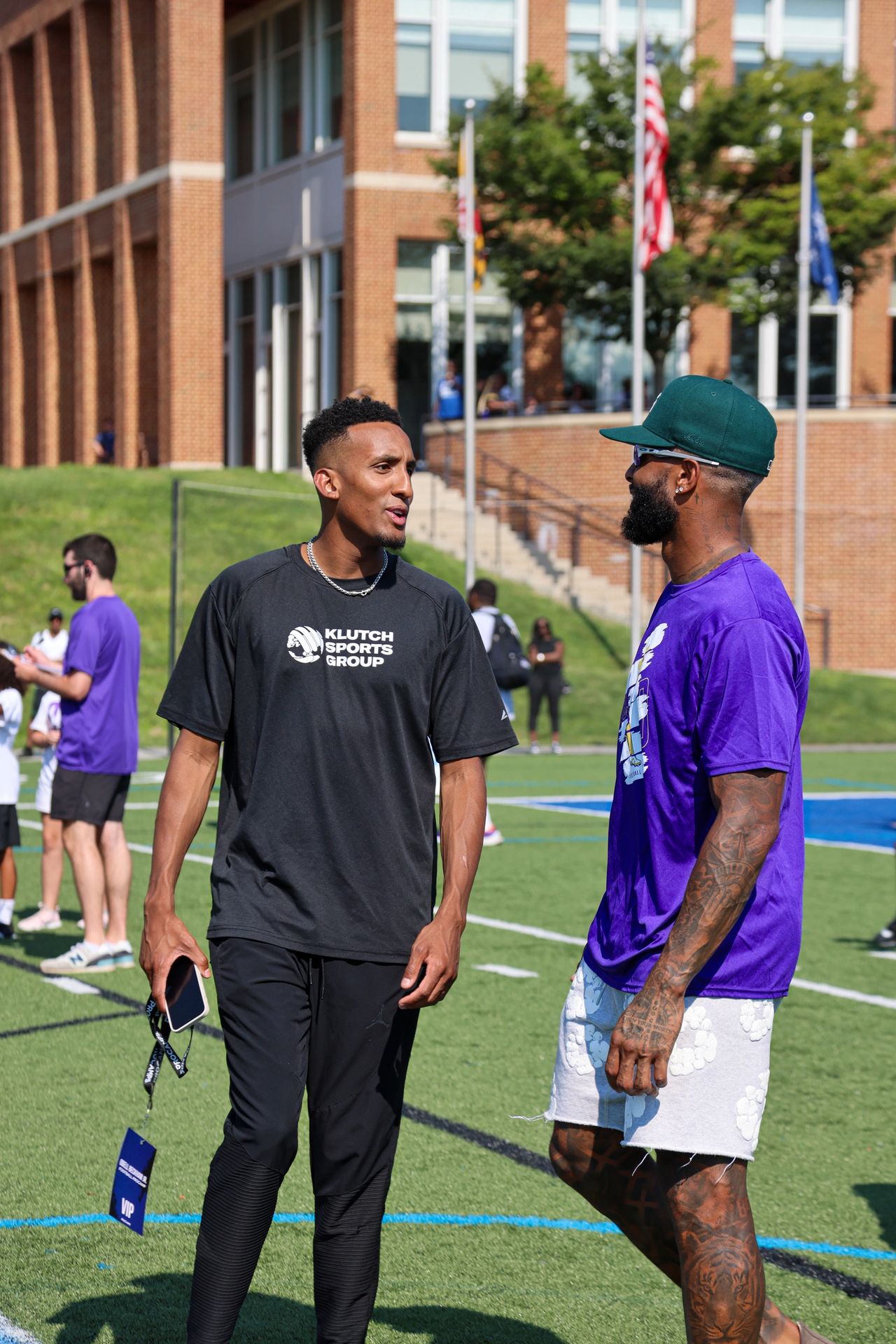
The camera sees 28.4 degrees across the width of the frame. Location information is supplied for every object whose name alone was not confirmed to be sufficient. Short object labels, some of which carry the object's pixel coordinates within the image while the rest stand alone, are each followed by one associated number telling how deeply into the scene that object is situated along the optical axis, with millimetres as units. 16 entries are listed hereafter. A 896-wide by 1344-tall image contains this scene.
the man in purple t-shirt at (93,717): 8422
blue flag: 29438
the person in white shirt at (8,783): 9562
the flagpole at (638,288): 26469
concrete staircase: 31531
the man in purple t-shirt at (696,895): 3334
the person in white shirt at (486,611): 13938
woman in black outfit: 23016
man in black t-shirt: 3703
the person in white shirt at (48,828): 9523
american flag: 25641
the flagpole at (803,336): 29266
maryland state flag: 28453
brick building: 37812
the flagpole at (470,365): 28234
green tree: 33000
